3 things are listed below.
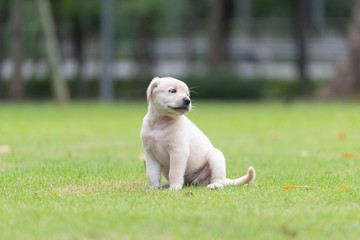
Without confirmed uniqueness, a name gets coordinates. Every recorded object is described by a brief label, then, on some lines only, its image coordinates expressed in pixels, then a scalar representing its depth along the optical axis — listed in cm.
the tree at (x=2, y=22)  7112
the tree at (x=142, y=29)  6231
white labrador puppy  1034
